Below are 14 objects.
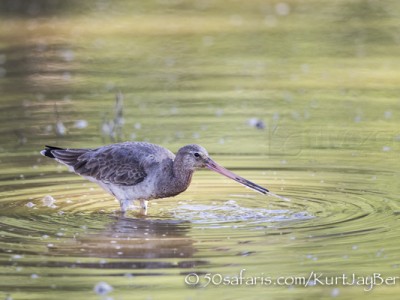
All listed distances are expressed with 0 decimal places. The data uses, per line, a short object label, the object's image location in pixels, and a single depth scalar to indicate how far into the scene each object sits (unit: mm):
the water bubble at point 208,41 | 20969
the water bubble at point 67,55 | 20081
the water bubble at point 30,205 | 11405
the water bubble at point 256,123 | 14813
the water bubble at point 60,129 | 14695
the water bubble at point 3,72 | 18234
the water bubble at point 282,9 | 23588
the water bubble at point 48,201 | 11453
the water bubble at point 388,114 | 15109
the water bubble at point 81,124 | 15055
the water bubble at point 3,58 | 19284
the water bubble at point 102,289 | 8477
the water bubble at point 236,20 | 22688
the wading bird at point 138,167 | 11203
